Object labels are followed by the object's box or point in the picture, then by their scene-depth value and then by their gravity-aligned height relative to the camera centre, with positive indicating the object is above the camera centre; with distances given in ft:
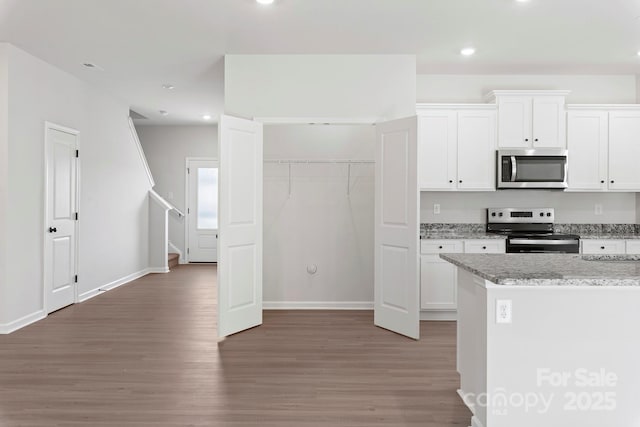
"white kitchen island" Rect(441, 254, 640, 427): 7.24 -2.19
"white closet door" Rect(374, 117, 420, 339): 14.30 -0.58
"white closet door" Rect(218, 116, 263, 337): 14.26 -0.54
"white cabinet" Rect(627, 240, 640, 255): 16.30 -1.17
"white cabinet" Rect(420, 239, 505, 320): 16.10 -2.12
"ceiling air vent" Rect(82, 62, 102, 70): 17.31 +5.28
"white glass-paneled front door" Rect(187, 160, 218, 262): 32.09 -0.55
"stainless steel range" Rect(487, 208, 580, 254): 17.89 -0.37
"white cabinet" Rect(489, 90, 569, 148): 16.94 +3.37
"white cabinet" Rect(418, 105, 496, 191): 16.89 +2.44
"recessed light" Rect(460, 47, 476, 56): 15.28 +5.24
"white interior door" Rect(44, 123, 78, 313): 17.08 -0.40
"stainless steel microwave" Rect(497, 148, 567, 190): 16.83 +1.53
